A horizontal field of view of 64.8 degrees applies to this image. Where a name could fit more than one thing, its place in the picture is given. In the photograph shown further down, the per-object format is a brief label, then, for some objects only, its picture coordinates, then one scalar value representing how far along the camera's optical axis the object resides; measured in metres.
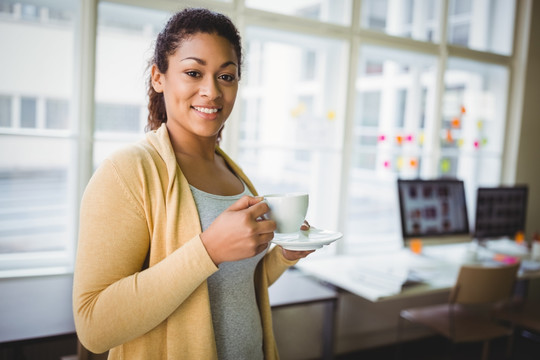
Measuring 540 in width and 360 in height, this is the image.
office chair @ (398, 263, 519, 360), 2.21
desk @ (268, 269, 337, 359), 2.06
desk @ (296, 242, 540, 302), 2.17
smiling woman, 0.75
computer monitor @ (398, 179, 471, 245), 2.60
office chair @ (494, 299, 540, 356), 2.50
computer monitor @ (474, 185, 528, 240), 2.95
